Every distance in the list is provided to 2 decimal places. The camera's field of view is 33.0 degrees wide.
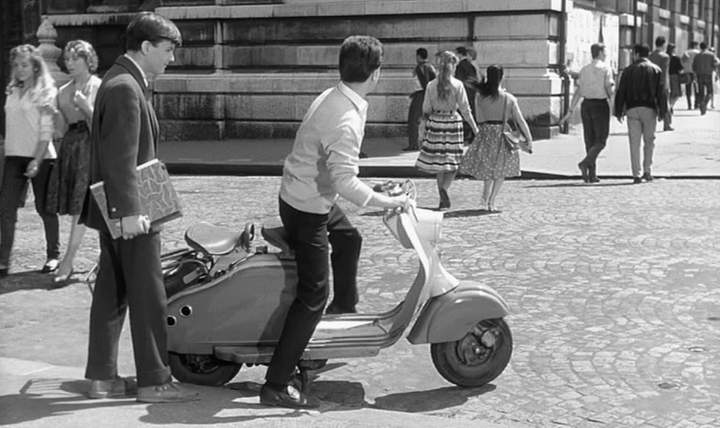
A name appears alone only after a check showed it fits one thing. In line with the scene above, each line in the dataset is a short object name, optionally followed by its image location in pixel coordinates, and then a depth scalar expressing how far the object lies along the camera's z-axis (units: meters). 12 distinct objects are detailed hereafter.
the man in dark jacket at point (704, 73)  27.81
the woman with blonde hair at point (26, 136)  8.12
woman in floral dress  12.12
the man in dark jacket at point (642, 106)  14.82
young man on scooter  4.98
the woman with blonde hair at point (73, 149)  7.86
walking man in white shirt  15.18
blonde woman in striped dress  12.27
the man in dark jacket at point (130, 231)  4.87
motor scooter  5.31
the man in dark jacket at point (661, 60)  22.27
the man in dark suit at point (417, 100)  18.56
